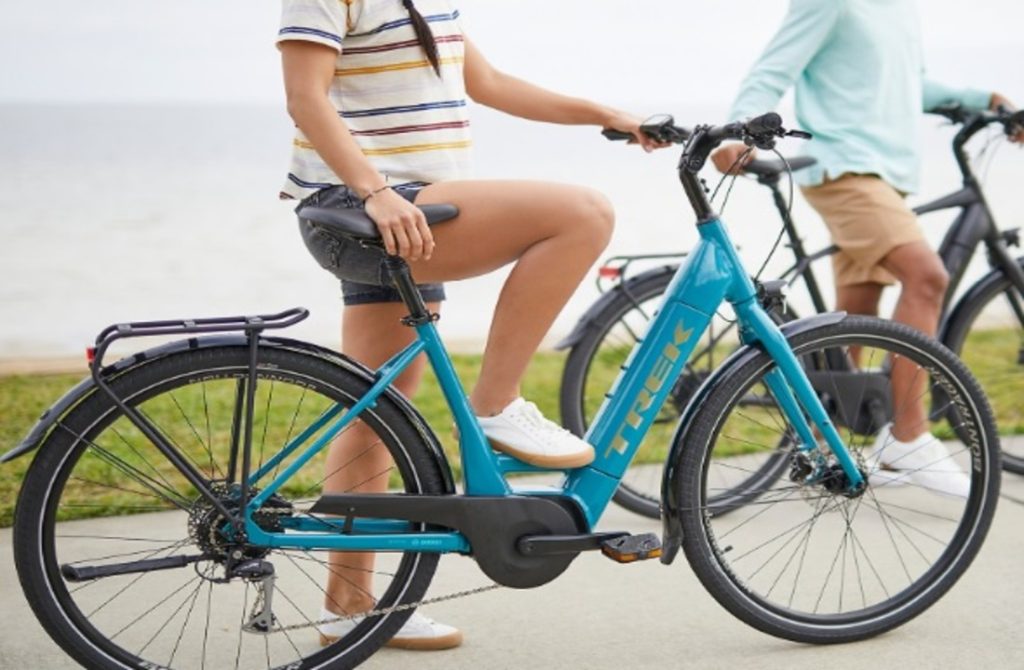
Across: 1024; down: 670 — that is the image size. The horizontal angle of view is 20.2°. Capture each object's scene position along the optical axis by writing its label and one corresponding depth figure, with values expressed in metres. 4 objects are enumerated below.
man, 7.92
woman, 5.25
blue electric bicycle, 5.21
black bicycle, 7.92
